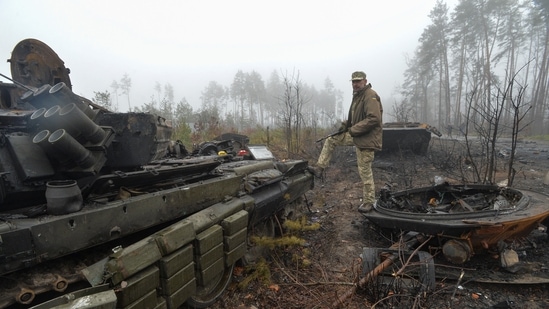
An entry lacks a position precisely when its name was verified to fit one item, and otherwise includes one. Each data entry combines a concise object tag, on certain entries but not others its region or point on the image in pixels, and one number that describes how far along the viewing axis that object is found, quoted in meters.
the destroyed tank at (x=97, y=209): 2.07
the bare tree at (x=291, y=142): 11.65
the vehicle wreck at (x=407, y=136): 10.73
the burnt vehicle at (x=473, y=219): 3.61
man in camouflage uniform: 5.54
